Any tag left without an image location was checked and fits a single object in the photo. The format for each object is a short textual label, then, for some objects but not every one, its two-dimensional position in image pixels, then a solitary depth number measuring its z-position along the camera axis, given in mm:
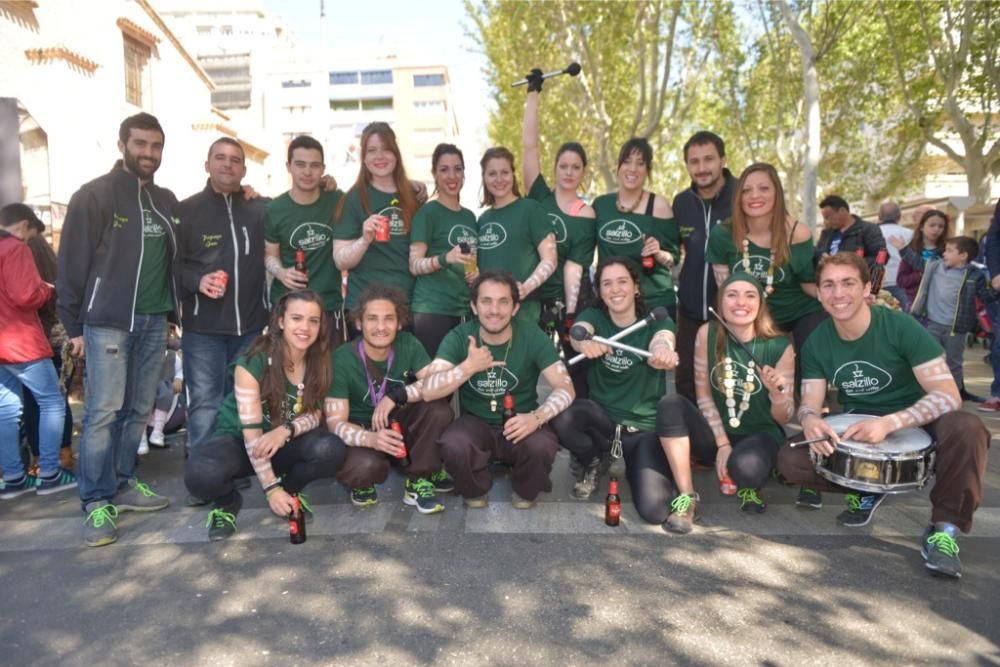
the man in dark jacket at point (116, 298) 4004
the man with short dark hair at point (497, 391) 4184
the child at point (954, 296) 7629
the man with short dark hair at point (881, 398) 3473
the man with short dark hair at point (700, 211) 5023
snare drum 3422
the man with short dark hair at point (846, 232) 7398
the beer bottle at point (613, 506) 3992
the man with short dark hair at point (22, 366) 4527
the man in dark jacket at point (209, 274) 4676
